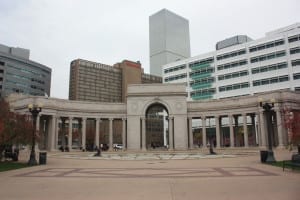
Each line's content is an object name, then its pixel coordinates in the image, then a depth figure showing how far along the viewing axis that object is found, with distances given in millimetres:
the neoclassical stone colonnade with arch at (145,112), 63125
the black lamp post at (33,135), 28797
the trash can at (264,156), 27708
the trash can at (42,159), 29641
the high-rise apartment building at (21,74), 132875
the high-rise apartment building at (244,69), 80000
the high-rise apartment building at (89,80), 186875
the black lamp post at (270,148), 27344
